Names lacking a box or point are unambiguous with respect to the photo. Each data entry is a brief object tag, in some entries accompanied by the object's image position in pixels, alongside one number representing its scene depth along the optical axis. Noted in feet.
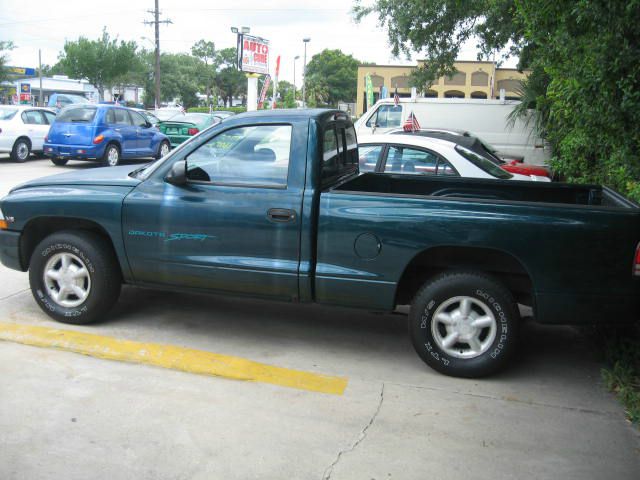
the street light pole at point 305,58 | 153.79
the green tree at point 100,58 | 162.09
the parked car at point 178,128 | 72.69
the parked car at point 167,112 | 93.05
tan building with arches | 196.34
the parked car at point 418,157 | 24.88
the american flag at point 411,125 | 39.80
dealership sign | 76.37
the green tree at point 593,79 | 15.08
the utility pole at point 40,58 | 188.14
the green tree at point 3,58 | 118.53
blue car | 56.18
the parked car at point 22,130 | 58.90
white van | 53.11
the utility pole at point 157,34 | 133.59
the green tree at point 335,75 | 286.66
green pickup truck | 14.25
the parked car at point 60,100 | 131.83
